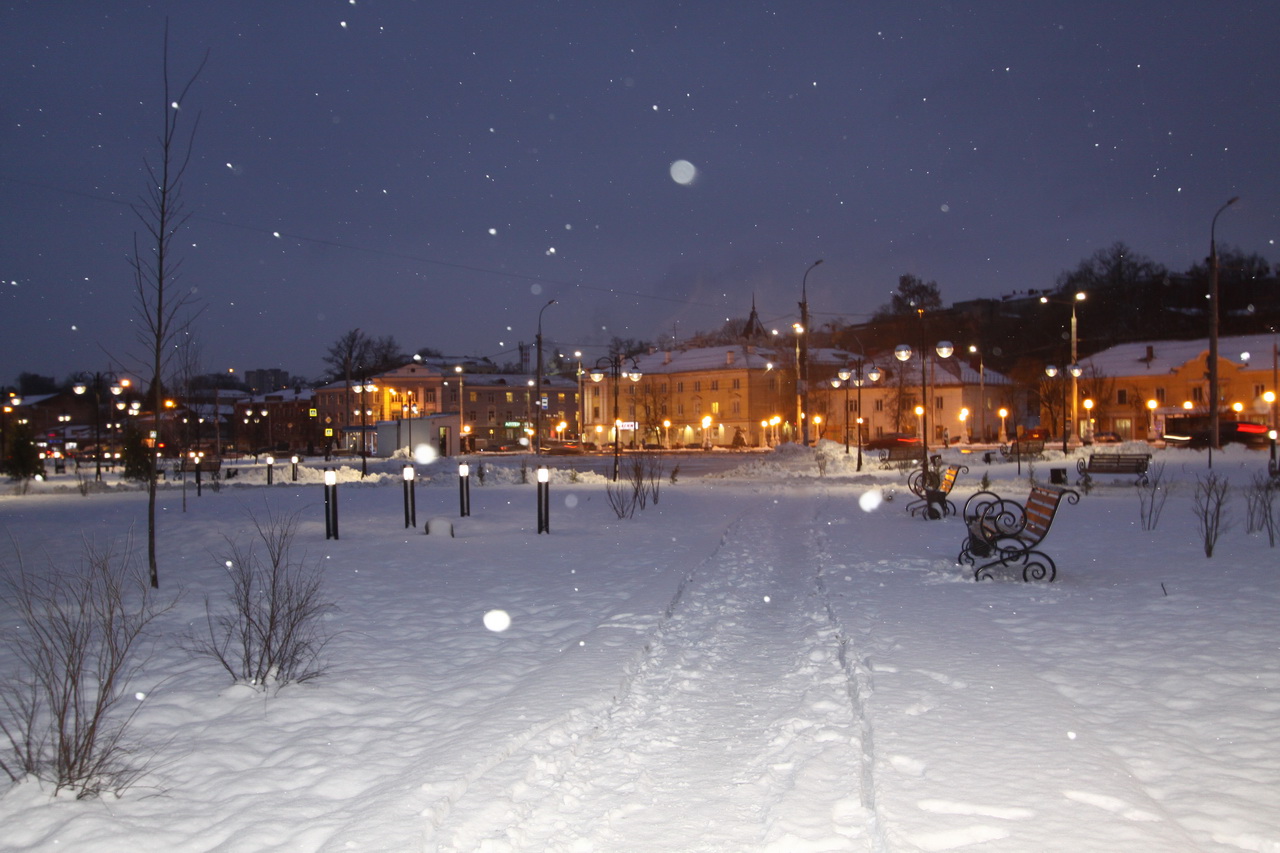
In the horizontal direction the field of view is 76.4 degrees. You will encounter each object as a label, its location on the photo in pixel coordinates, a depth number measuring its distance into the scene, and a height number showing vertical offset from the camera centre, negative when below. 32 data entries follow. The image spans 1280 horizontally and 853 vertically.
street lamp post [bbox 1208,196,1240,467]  30.38 +3.26
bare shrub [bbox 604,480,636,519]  17.39 -1.40
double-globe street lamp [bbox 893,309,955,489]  26.58 +2.91
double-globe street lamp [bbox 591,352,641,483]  31.96 +3.26
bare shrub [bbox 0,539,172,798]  4.17 -1.61
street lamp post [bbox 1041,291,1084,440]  32.59 +2.92
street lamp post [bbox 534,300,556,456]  47.25 +2.21
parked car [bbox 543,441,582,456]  57.84 -0.27
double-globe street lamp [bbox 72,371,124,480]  34.53 +3.07
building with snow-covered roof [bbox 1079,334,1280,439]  59.34 +3.95
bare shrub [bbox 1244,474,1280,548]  11.37 -1.31
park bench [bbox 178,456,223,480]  36.03 -0.66
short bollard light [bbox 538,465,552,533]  14.62 -1.14
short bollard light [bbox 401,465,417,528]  15.33 -0.96
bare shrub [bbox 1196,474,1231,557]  10.45 -1.25
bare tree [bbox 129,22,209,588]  8.73 +2.02
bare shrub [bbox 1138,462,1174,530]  13.76 -1.47
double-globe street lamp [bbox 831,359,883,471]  37.66 +3.11
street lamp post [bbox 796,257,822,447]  32.78 +3.28
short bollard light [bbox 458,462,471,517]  16.98 -1.07
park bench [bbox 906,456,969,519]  16.19 -1.23
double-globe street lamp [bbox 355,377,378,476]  31.48 +3.23
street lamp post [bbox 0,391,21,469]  49.12 +2.15
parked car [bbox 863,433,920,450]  51.88 -0.23
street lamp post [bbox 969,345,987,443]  70.62 +2.20
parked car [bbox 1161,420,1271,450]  38.53 -0.26
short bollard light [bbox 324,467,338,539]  13.65 -0.99
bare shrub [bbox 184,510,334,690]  5.96 -1.58
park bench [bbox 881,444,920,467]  31.29 -0.76
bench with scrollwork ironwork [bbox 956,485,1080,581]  9.83 -1.32
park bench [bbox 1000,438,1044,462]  30.58 -0.57
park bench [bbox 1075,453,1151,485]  21.17 -0.85
